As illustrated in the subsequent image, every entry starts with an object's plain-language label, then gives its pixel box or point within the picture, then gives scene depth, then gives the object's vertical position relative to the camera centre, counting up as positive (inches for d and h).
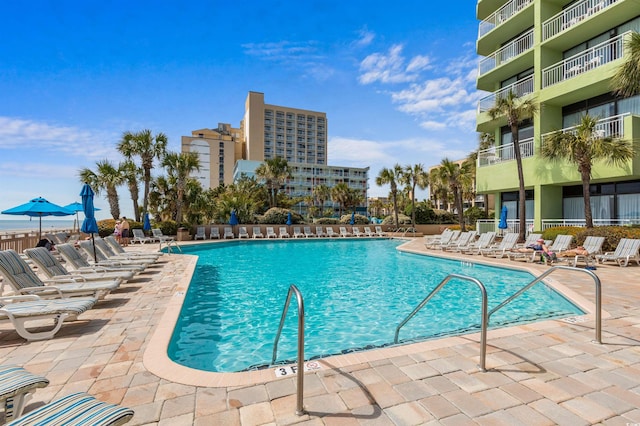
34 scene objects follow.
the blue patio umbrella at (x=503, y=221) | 717.9 -20.0
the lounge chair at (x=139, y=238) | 786.0 -58.5
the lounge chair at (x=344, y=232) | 1098.7 -66.3
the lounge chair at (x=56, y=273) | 263.4 -50.4
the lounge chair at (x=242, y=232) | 999.6 -57.8
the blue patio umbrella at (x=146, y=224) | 810.2 -25.2
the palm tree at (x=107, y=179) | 912.9 +100.1
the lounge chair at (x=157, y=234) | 794.0 -50.4
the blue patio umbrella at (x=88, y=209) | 386.0 +6.0
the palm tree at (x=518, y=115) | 639.1 +193.6
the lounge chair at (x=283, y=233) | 1032.4 -64.1
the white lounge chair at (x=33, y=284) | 214.8 -50.1
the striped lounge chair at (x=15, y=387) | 84.3 -46.6
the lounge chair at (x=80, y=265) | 311.4 -51.5
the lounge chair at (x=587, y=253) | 428.5 -55.9
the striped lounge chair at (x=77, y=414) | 67.9 -44.4
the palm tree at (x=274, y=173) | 1604.3 +203.9
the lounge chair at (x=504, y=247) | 553.9 -62.0
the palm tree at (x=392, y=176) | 1257.4 +144.2
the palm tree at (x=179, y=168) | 951.0 +137.4
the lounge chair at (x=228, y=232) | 966.4 -57.7
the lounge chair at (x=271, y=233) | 1009.5 -61.9
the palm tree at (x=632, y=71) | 381.1 +172.7
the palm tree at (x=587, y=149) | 511.8 +102.7
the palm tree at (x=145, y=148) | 906.1 +189.7
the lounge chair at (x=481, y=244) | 609.9 -61.0
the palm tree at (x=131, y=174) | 944.9 +119.3
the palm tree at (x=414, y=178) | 1228.5 +134.7
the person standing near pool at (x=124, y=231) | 733.3 -39.2
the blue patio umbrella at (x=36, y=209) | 557.3 +10.2
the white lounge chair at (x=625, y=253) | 420.6 -55.4
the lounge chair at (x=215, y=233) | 960.1 -58.0
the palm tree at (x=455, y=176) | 1026.1 +117.6
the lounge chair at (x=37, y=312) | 167.5 -52.4
